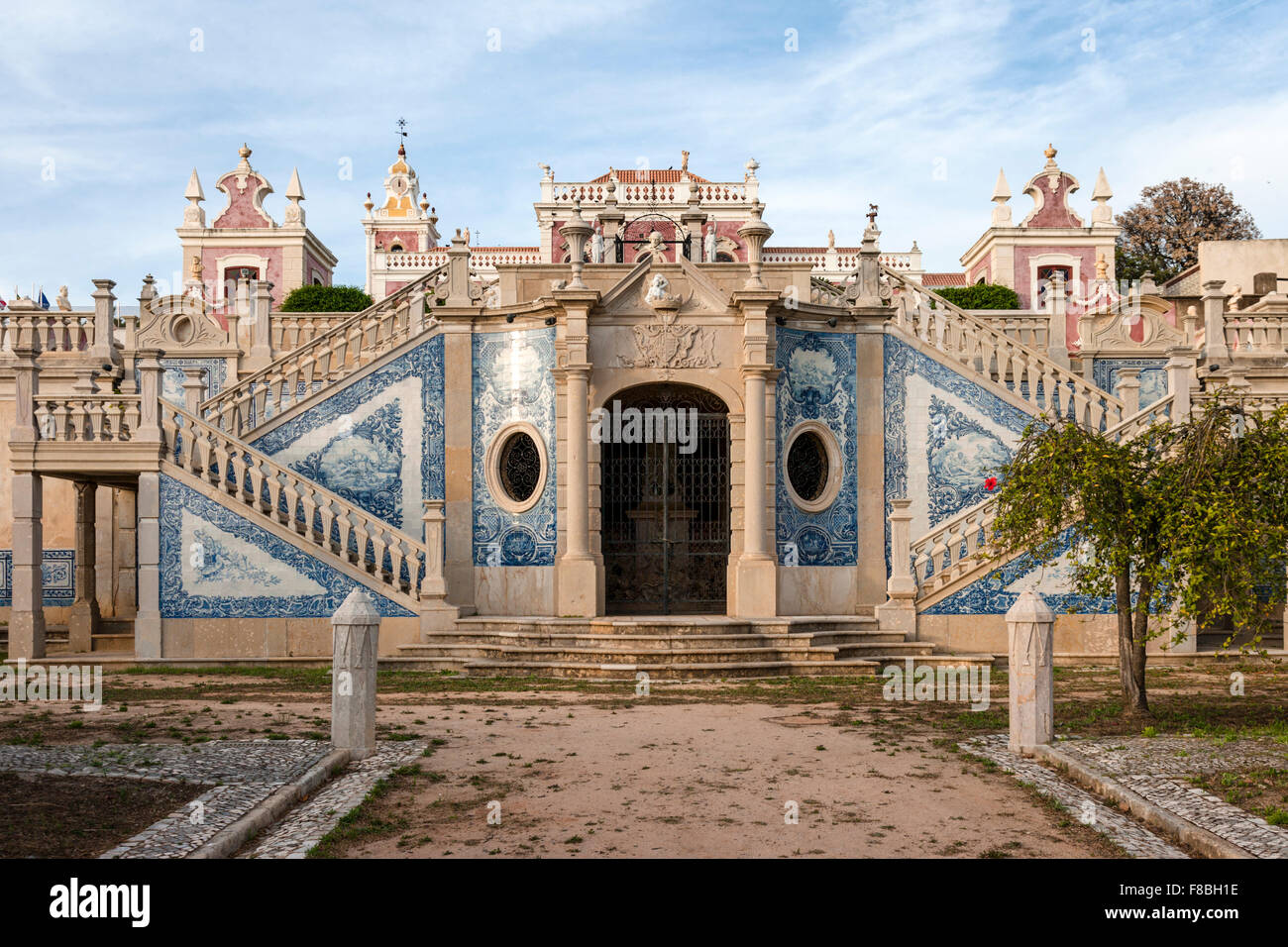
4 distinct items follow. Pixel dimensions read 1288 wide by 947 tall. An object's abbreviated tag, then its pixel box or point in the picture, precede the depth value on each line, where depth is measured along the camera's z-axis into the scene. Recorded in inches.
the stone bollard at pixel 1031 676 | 339.0
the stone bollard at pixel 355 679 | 331.9
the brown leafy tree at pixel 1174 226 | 1603.1
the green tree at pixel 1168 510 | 358.0
